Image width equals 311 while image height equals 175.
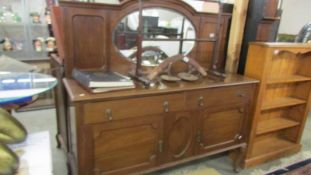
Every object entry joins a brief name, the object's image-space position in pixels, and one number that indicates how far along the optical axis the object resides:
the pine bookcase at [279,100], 1.97
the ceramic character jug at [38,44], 3.29
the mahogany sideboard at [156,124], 1.36
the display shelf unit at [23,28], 3.14
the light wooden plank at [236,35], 2.03
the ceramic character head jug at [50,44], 3.30
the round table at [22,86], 1.33
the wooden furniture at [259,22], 2.00
